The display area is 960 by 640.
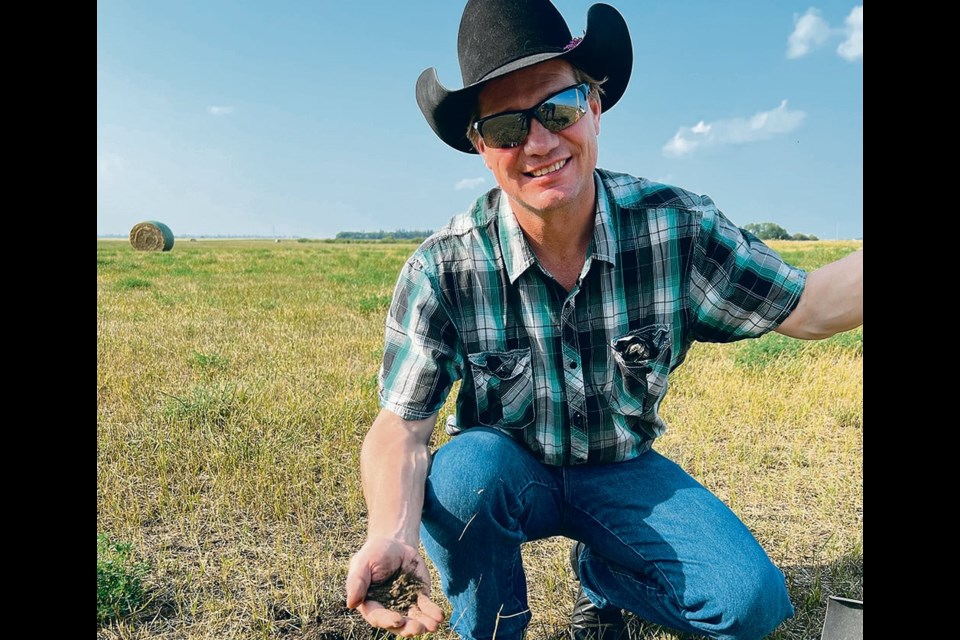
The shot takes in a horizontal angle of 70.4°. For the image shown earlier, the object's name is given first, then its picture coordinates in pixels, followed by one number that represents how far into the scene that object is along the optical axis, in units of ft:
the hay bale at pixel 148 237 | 95.81
